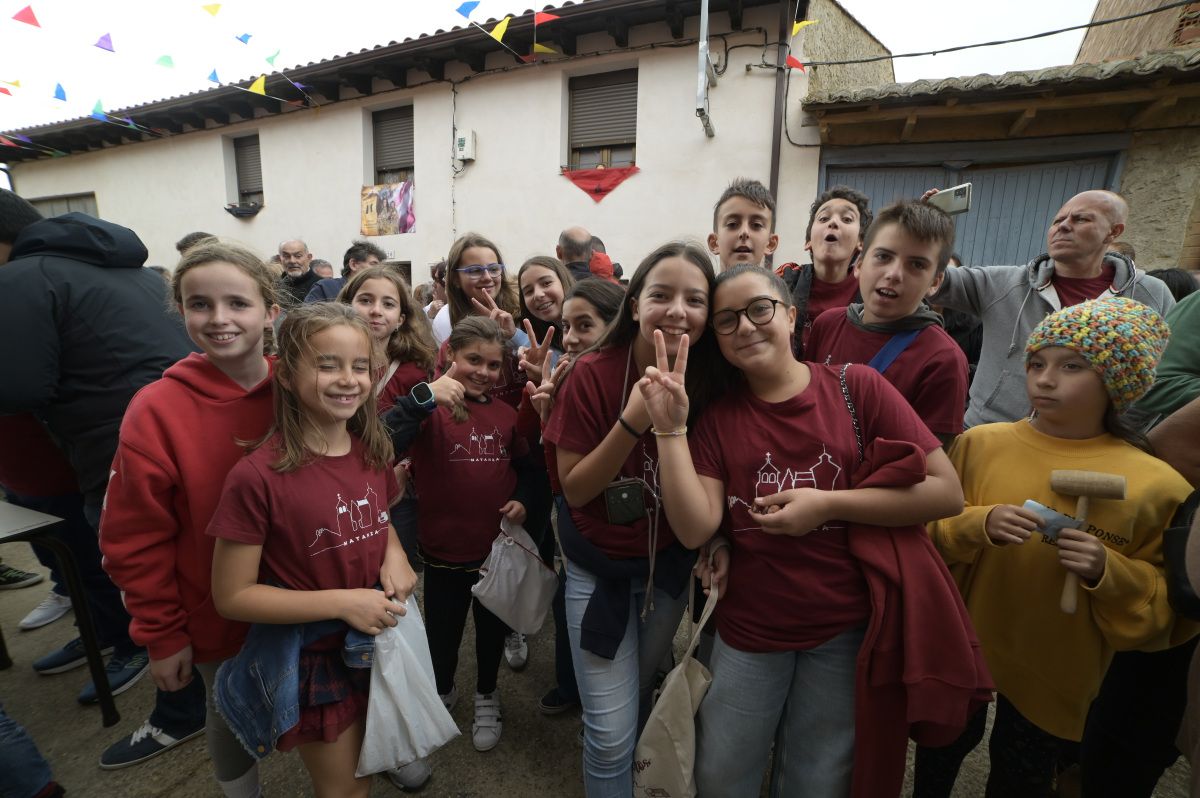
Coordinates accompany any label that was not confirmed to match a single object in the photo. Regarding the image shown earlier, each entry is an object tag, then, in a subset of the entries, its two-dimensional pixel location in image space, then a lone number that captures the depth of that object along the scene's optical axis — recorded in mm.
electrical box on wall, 7582
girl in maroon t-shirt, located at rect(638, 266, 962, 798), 1318
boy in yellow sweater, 1380
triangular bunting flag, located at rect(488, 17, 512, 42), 6121
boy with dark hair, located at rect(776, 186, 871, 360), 2480
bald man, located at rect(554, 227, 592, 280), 3795
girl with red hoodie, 1381
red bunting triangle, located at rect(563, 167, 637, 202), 6898
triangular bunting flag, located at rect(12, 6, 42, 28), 5426
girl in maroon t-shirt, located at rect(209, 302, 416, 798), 1342
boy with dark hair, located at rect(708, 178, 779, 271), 2318
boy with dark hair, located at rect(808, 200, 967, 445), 1592
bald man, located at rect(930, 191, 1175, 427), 2359
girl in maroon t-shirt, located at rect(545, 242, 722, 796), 1481
